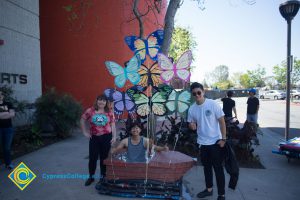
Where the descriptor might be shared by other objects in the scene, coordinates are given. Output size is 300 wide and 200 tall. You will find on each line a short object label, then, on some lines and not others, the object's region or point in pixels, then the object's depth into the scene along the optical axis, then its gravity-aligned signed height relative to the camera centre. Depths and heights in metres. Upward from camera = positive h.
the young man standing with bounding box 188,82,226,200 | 3.65 -0.59
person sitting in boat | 4.05 -0.92
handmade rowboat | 3.82 -1.37
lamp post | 6.48 +1.82
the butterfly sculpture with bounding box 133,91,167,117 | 4.61 -0.25
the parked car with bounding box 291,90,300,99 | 38.16 -0.79
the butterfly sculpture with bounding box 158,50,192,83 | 4.42 +0.40
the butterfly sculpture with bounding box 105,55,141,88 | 4.49 +0.35
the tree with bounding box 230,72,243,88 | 105.99 +4.31
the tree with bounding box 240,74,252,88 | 82.31 +2.79
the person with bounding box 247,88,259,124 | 8.12 -0.55
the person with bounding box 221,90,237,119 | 8.01 -0.47
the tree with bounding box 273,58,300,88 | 56.22 +3.49
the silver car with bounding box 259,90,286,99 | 39.81 -0.88
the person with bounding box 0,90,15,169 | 4.71 -0.64
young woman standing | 4.19 -0.68
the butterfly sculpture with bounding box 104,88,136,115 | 4.71 -0.21
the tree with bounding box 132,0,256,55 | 6.25 +1.62
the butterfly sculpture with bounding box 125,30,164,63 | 4.80 +0.82
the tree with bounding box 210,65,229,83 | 121.00 +7.68
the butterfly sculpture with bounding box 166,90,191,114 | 4.56 -0.23
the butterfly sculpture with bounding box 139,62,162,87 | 4.72 +0.27
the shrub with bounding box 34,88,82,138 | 8.15 -0.73
